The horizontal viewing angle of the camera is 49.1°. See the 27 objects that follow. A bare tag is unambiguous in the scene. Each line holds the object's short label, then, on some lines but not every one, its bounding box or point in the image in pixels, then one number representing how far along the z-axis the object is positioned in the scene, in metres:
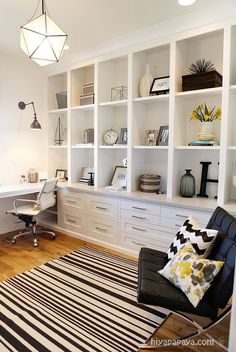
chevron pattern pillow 1.82
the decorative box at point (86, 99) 3.85
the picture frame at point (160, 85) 3.14
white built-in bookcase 2.71
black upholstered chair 1.56
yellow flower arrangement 2.90
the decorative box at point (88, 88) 3.90
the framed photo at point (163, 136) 3.30
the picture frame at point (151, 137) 3.44
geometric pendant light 1.91
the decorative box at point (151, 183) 3.34
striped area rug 1.78
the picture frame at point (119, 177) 3.75
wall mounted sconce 3.94
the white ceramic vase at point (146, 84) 3.29
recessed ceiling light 2.35
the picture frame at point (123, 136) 3.71
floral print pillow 1.60
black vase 3.09
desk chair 3.46
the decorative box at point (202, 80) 2.73
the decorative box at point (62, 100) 4.25
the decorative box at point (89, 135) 4.10
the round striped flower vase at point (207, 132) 2.88
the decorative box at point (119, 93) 3.76
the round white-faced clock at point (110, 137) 3.81
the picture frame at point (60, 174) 4.43
